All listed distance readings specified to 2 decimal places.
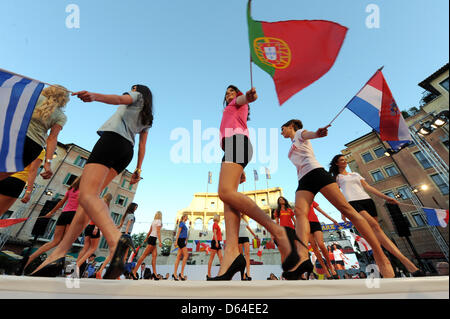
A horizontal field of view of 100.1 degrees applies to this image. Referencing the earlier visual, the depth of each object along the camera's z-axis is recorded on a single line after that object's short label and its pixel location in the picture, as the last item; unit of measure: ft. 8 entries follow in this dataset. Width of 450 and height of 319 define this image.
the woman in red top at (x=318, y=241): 13.61
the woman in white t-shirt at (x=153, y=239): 19.42
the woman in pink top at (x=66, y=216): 11.89
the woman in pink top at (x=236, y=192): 5.16
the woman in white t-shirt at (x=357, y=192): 9.60
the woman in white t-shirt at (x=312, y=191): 7.56
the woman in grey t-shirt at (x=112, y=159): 4.53
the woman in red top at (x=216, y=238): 21.84
